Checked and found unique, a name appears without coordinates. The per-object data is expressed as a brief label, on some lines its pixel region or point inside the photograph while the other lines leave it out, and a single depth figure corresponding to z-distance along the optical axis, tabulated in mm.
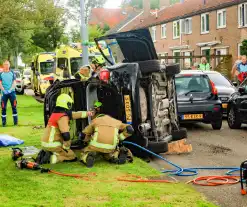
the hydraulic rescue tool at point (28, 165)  8042
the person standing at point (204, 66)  22500
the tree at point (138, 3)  72750
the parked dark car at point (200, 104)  13312
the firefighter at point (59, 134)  8570
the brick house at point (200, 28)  36341
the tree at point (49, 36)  52750
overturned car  9125
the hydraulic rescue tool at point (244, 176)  6438
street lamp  19938
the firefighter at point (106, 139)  8445
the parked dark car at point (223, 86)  15981
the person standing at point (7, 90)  14808
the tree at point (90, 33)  59069
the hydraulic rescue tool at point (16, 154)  9016
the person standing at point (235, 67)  18922
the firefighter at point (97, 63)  12092
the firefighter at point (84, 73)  11648
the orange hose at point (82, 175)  7547
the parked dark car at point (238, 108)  13164
